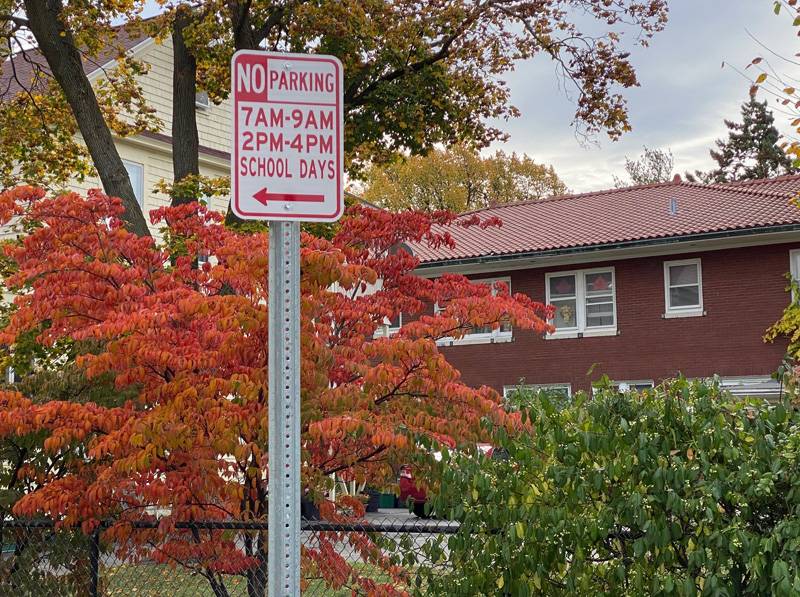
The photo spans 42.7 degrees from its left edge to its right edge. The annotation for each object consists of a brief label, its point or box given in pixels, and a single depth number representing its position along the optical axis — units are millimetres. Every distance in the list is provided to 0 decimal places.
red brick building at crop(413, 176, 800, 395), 26984
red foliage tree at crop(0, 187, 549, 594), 5375
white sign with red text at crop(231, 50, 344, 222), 3076
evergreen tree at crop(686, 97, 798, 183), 62062
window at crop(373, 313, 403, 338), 25562
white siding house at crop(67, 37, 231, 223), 26438
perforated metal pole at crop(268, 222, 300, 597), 2881
